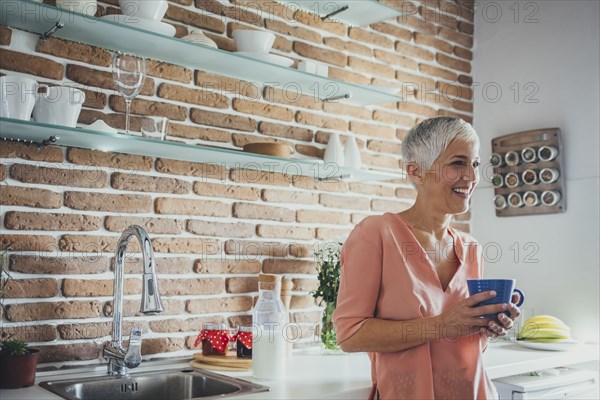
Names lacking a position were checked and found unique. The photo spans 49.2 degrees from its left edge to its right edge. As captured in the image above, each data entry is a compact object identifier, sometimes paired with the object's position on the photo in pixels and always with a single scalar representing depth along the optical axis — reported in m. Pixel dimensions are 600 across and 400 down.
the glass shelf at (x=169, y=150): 1.87
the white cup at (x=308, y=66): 2.55
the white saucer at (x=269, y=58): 2.36
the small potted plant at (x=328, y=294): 2.53
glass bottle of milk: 2.02
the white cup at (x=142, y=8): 2.12
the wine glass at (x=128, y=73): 2.05
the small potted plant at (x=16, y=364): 1.78
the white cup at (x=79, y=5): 1.98
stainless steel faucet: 1.96
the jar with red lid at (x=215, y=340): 2.26
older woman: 1.60
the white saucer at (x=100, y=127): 2.01
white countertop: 1.83
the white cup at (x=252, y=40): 2.40
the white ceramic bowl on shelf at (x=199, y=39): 2.22
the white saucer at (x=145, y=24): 2.03
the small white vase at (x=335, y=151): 2.74
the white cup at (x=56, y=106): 1.91
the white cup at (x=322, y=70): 2.62
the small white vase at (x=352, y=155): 2.74
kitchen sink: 1.91
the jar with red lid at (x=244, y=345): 2.23
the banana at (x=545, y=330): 2.77
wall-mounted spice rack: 3.05
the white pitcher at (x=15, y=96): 1.82
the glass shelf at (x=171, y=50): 1.92
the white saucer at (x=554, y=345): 2.66
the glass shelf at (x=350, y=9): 2.68
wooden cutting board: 2.15
